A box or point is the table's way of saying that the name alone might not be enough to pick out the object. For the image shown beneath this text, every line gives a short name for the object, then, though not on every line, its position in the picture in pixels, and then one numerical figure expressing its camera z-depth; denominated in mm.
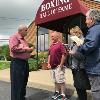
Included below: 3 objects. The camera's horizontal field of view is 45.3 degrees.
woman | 2341
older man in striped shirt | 2597
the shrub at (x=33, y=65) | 5602
